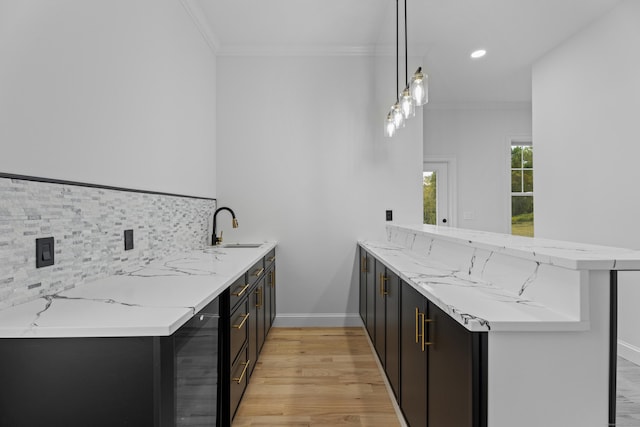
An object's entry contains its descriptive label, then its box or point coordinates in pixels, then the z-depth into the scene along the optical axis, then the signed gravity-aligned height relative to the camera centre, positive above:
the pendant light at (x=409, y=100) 2.18 +0.75
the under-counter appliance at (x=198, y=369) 1.06 -0.54
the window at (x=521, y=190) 5.37 +0.34
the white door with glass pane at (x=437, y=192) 5.36 +0.31
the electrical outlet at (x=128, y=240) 1.83 -0.14
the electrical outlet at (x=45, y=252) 1.23 -0.14
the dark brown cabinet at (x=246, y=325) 1.70 -0.68
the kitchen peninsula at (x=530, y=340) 1.01 -0.38
